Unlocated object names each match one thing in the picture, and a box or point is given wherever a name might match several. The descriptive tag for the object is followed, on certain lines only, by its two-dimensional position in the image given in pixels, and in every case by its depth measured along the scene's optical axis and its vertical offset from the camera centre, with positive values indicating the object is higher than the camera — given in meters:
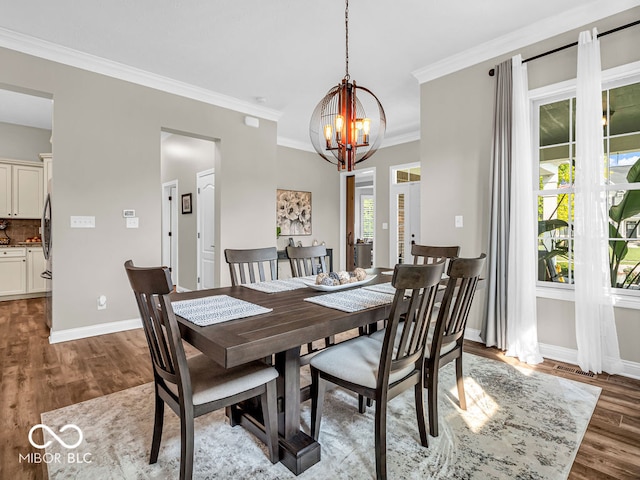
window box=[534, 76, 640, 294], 2.65 +0.44
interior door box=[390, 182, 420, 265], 6.03 +0.31
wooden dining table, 1.20 -0.37
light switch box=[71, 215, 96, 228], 3.46 +0.18
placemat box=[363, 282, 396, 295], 2.08 -0.32
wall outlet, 3.62 -0.66
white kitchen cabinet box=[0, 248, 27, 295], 5.22 -0.47
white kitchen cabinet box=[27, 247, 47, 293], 5.42 -0.45
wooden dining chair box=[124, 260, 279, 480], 1.28 -0.60
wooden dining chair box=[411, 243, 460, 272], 2.74 -0.13
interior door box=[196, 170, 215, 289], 5.35 +0.15
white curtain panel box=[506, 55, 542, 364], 2.96 +0.04
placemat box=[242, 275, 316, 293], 2.20 -0.32
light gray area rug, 1.58 -1.06
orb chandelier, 2.24 +0.75
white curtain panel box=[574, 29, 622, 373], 2.61 +0.02
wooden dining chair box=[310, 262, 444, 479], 1.43 -0.59
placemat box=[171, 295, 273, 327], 1.49 -0.34
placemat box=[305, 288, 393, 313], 1.68 -0.33
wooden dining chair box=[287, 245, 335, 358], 2.83 -0.20
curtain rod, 2.48 +1.51
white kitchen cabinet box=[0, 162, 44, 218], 5.33 +0.78
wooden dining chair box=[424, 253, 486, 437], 1.68 -0.50
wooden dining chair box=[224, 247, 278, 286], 2.51 -0.15
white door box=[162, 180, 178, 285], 6.55 +0.27
